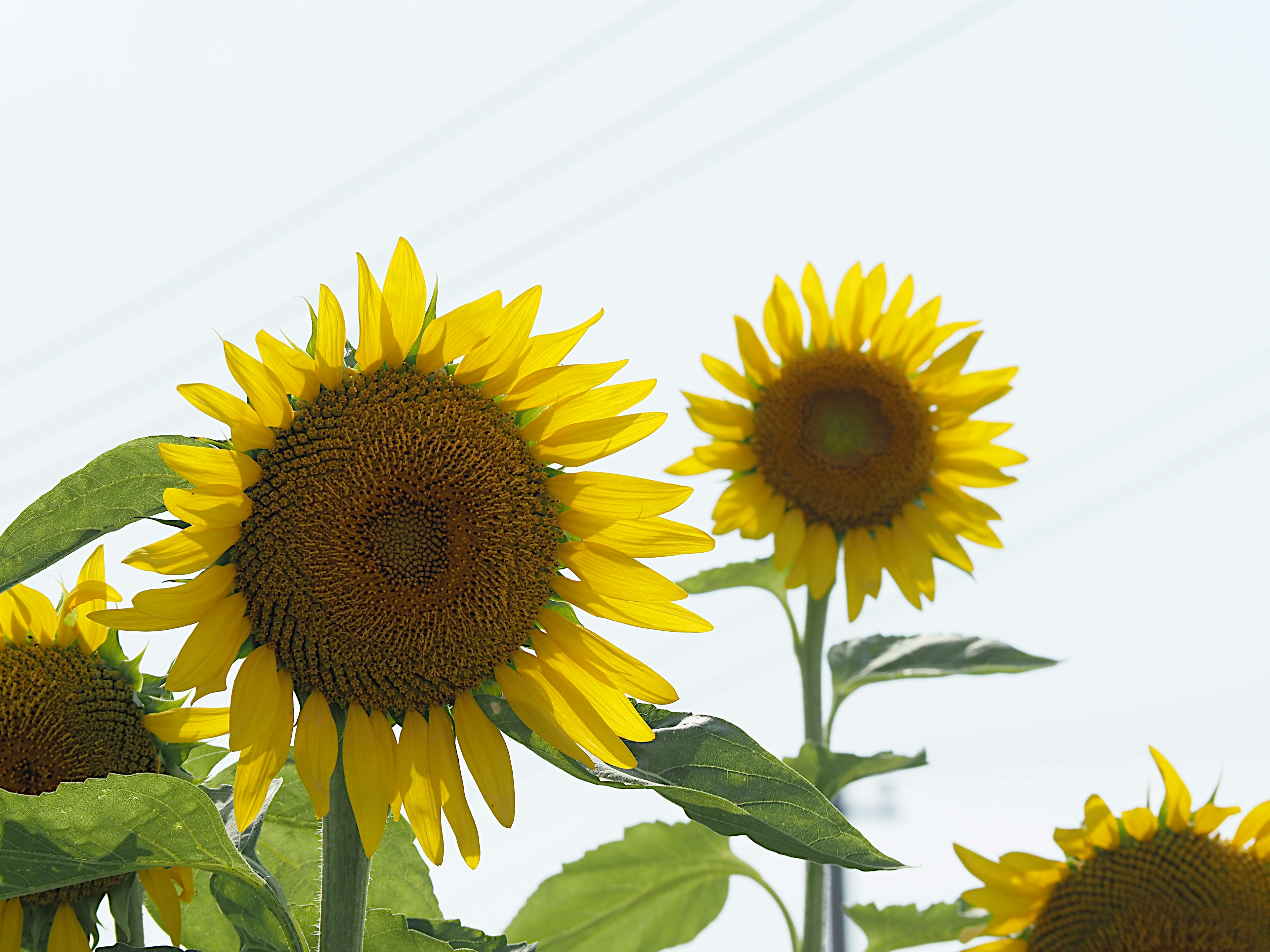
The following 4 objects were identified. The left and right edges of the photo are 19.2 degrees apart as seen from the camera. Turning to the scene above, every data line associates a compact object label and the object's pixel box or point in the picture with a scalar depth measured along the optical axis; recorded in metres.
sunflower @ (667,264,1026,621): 2.69
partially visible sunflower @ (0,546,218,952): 2.06
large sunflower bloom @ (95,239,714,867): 1.98
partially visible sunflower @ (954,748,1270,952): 2.33
